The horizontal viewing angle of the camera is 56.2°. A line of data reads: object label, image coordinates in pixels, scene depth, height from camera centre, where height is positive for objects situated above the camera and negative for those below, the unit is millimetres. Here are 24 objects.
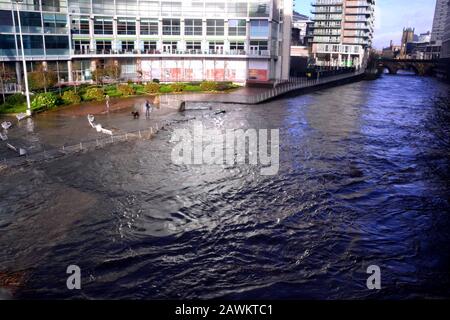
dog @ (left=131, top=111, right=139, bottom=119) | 46375 -6485
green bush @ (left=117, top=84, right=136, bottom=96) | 62591 -5290
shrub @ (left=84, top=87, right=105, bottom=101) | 57250 -5541
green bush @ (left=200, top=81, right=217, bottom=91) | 71119 -5233
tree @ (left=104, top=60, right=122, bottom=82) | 69750 -2732
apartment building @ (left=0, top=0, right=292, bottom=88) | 73250 +2756
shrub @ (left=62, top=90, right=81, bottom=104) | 53088 -5516
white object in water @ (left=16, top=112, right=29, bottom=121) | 43006 -6376
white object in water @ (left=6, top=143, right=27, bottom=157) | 30188 -7052
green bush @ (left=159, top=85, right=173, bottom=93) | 67962 -5574
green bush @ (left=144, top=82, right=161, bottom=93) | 66812 -5309
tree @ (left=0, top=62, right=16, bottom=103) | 54181 -2967
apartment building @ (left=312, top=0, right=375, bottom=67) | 160625 +9217
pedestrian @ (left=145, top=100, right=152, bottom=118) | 47231 -6016
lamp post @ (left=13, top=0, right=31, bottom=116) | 45291 -5596
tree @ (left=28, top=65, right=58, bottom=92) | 55406 -3496
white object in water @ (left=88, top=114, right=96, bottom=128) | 40562 -6448
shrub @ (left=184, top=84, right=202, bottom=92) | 70875 -5631
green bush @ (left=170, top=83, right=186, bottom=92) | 68769 -5313
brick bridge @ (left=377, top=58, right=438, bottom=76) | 169875 -3812
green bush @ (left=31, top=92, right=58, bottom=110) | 48438 -5544
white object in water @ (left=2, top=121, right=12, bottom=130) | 36275 -6385
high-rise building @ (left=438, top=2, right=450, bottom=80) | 138000 +724
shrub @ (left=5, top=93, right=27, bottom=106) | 48656 -5375
